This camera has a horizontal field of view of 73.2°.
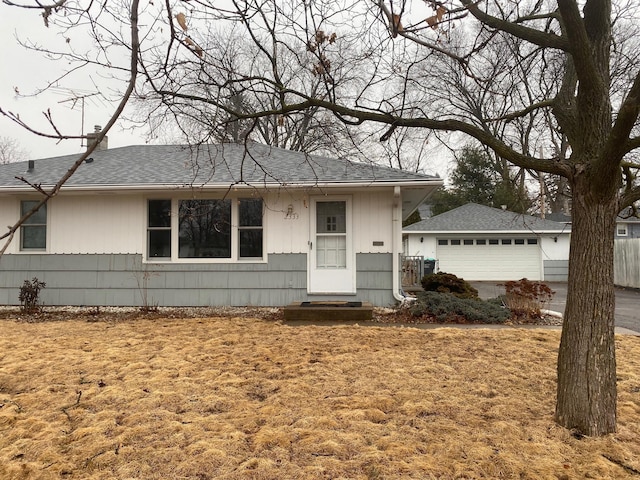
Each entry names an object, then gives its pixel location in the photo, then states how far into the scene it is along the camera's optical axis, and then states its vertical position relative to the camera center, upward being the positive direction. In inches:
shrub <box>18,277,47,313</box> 332.2 -32.2
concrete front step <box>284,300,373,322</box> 299.7 -40.9
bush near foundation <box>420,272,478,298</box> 373.7 -27.8
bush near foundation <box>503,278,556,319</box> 321.7 -33.8
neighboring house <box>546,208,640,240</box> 1110.4 +64.8
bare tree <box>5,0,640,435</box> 112.7 +24.3
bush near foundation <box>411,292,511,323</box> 302.0 -39.8
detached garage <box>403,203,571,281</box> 735.7 +13.4
